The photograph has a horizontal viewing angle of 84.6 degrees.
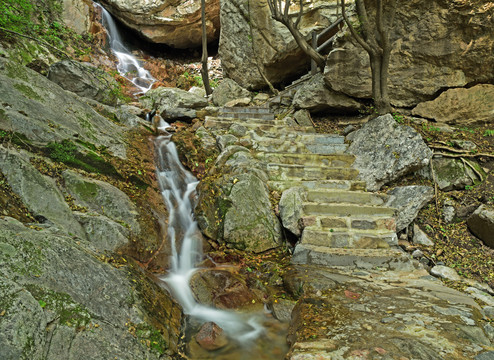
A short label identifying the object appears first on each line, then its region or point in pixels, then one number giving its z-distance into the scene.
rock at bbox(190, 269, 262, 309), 3.71
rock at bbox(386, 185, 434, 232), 4.88
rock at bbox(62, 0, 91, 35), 14.38
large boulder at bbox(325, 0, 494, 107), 6.31
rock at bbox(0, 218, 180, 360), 1.93
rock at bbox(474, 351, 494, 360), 2.23
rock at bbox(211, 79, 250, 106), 12.27
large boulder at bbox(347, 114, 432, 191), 5.63
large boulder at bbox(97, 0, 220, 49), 18.41
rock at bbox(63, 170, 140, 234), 4.06
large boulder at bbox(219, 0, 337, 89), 12.68
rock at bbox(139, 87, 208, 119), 9.28
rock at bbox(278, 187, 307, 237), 4.81
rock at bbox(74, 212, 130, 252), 3.57
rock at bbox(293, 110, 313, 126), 8.96
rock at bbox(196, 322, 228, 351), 3.01
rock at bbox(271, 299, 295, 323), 3.37
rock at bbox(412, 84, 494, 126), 6.27
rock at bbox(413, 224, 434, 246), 4.62
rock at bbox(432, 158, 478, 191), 5.16
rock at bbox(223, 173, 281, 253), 4.71
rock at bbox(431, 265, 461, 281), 3.91
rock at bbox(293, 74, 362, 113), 8.17
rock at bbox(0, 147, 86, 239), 3.32
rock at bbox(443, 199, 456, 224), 4.78
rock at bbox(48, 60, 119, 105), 7.21
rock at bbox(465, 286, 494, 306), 3.33
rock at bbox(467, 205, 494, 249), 4.20
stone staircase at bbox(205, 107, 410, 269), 4.30
